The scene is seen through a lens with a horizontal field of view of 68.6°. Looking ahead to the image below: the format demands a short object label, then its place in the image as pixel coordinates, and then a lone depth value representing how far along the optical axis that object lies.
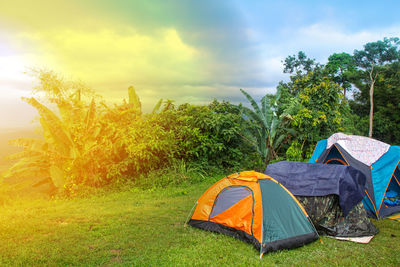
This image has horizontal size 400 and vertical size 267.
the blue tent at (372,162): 6.70
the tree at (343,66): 32.56
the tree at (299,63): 30.94
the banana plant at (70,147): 8.86
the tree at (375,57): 30.61
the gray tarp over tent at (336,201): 5.57
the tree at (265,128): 12.88
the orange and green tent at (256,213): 4.85
